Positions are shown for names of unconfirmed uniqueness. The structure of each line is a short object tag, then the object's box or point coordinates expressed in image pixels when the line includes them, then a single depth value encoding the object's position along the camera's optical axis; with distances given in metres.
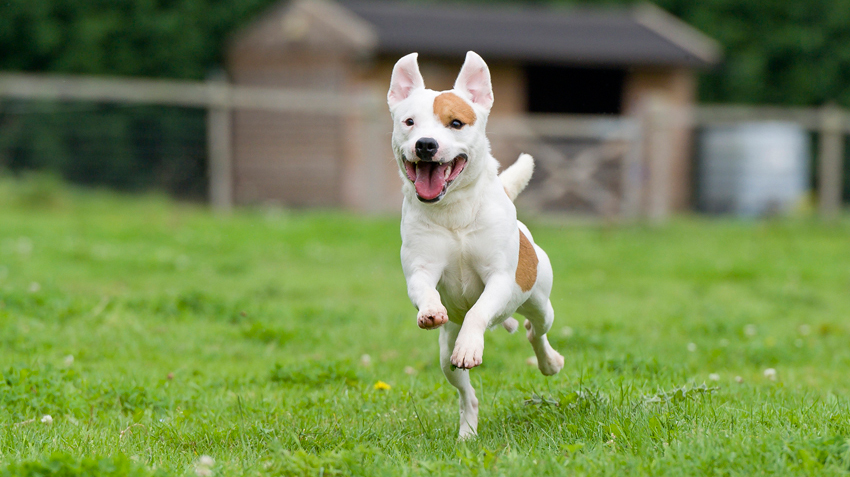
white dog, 6.78
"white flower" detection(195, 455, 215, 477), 6.18
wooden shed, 36.75
